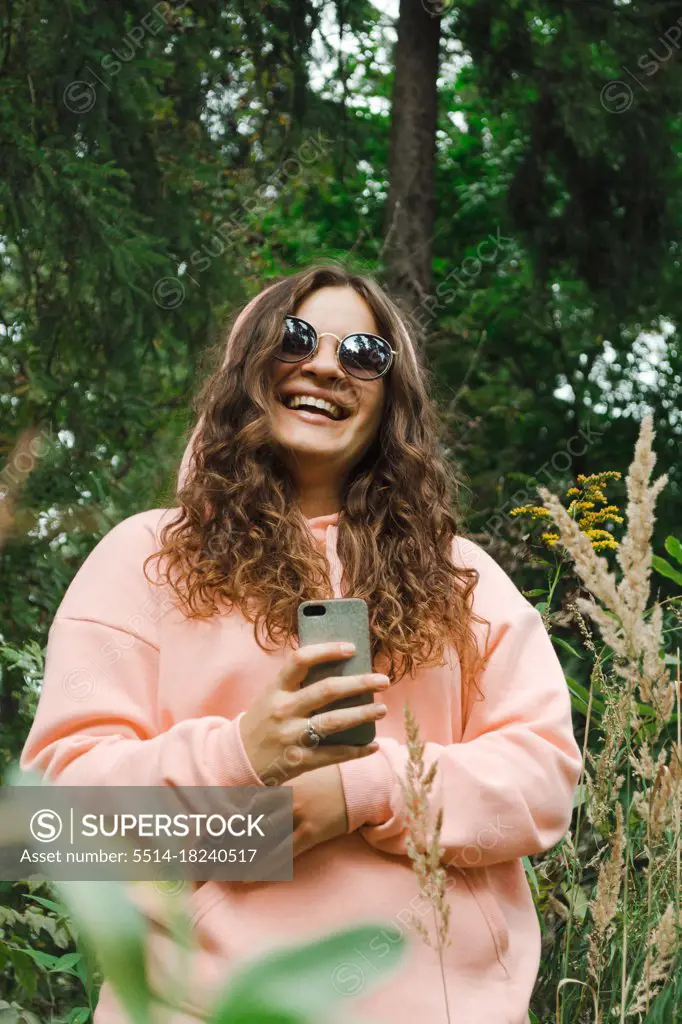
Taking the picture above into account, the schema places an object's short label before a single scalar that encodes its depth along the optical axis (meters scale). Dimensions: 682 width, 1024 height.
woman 1.54
